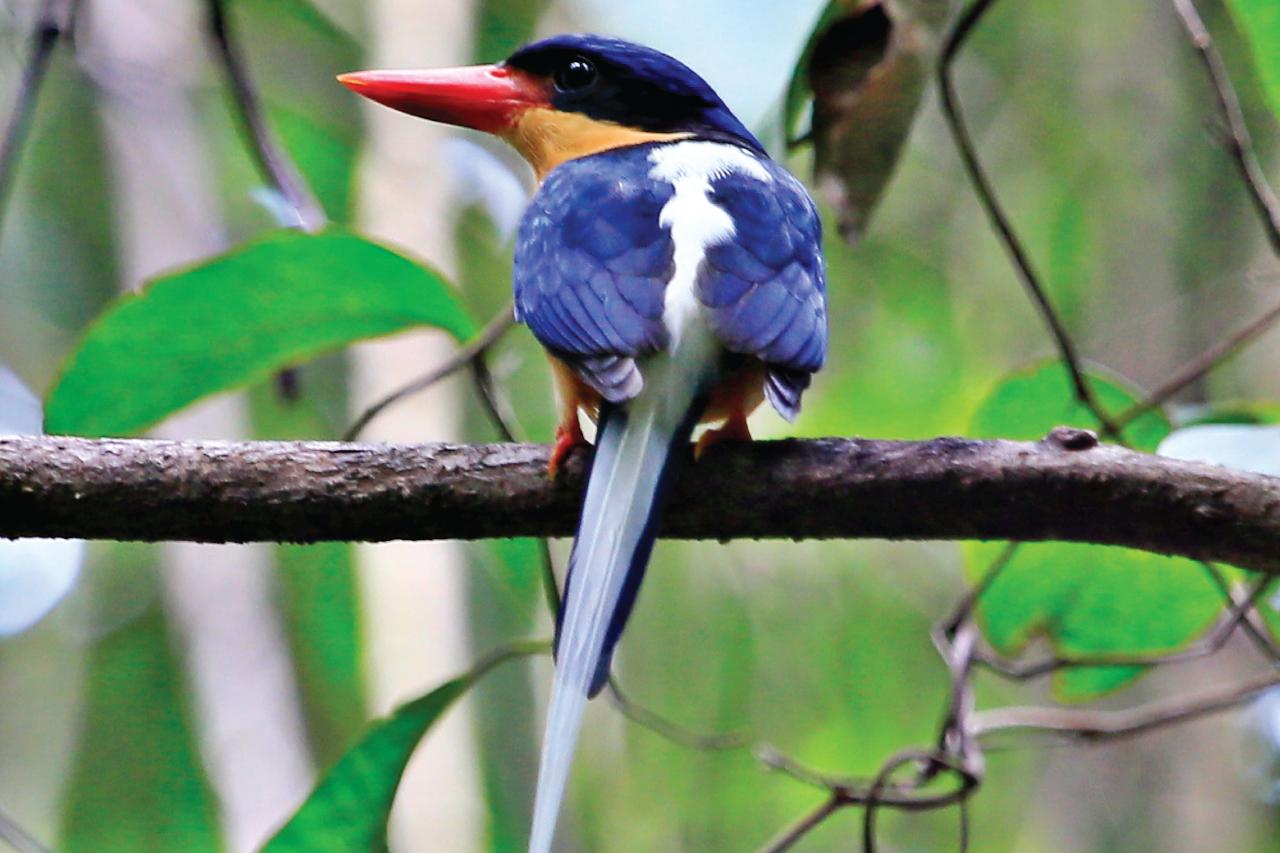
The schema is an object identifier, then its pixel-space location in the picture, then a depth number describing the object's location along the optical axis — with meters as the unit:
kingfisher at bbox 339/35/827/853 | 3.18
